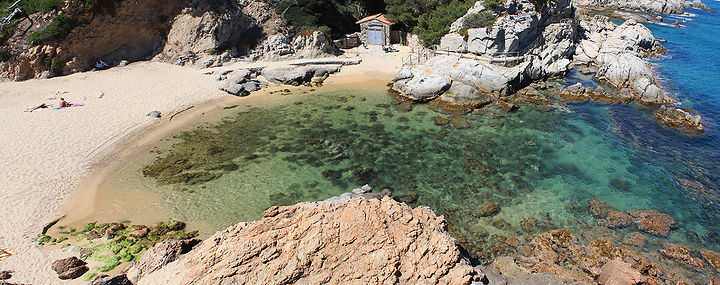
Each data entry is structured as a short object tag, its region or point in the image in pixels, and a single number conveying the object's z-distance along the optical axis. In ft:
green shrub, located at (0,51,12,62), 93.66
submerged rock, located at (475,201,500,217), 52.06
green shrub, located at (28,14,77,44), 96.99
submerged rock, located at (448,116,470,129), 79.56
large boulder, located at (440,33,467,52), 106.01
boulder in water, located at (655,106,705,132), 78.33
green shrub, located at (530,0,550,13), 121.49
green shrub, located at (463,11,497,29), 105.40
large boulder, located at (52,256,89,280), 38.27
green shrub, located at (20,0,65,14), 98.99
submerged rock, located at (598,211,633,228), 49.55
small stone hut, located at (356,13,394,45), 131.34
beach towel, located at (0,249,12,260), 40.77
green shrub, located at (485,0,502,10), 109.25
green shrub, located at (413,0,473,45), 116.37
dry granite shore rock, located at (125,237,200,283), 31.86
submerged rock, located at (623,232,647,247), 46.11
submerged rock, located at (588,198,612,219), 51.70
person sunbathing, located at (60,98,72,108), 81.46
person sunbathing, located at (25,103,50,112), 79.54
